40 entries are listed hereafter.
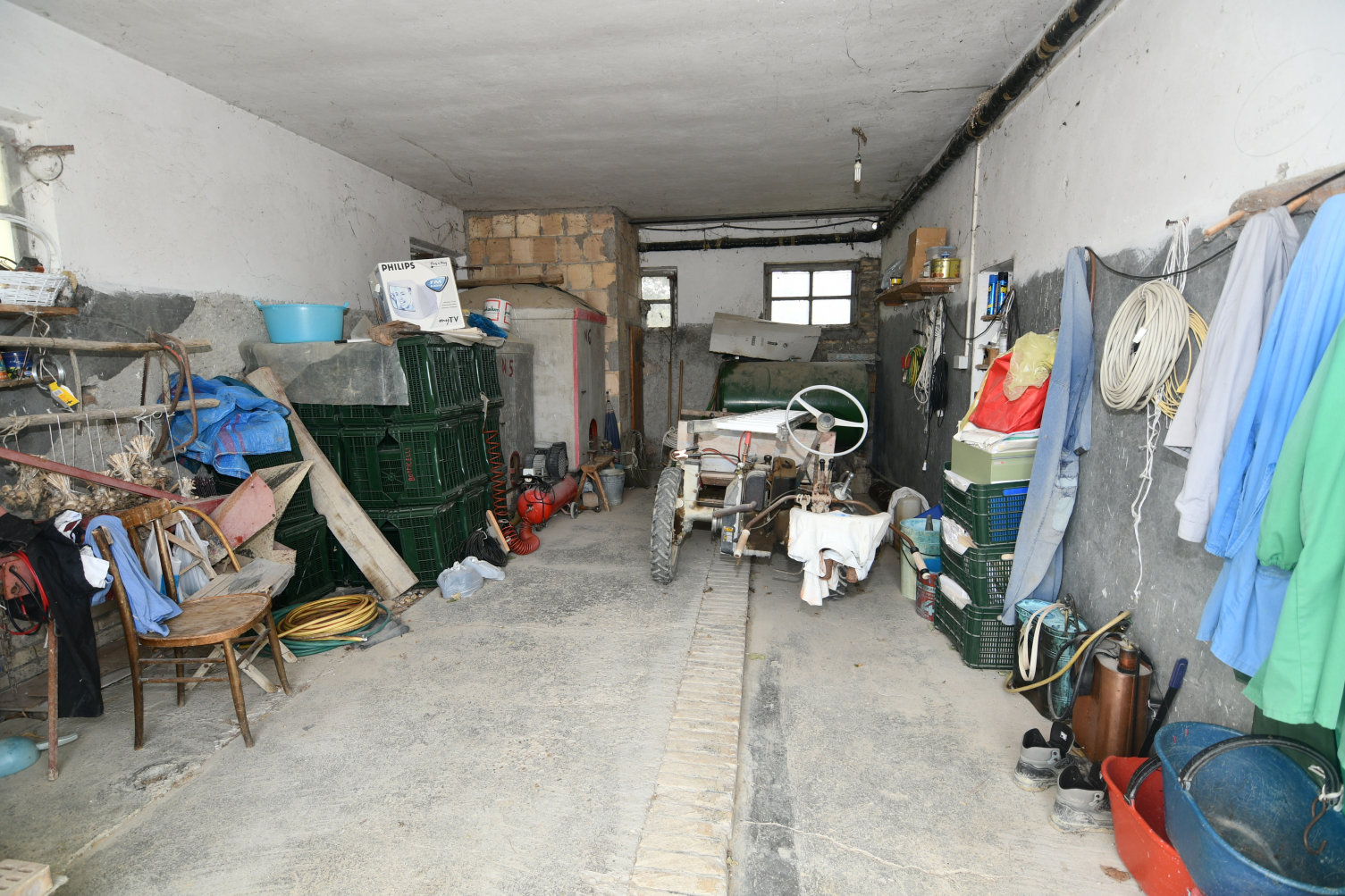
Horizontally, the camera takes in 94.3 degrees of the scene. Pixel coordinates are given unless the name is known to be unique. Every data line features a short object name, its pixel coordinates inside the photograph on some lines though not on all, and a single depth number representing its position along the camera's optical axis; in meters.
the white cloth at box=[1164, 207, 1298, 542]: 1.79
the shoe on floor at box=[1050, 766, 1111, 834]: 2.08
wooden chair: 2.45
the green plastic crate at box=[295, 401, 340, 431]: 4.20
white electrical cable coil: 2.24
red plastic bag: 3.05
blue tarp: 3.56
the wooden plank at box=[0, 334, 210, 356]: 2.74
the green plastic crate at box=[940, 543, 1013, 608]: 3.09
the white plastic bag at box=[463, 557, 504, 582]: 4.34
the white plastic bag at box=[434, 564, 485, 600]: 4.11
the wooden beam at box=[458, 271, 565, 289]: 7.14
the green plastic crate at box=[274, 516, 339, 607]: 3.81
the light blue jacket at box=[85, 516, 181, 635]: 2.46
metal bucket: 6.64
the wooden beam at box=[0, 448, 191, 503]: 2.51
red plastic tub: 1.74
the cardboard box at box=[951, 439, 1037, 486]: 3.08
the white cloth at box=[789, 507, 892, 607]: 3.35
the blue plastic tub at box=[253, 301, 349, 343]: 4.20
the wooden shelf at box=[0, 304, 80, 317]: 2.73
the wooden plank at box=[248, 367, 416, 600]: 4.08
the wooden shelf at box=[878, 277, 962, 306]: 4.83
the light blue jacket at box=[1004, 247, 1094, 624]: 2.83
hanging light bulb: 4.78
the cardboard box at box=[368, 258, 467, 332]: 4.37
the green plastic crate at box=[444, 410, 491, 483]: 4.56
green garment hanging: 1.47
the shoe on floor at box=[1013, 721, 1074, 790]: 2.29
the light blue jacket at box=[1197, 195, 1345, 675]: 1.60
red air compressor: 5.52
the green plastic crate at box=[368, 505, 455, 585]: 4.25
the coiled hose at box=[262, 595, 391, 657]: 3.39
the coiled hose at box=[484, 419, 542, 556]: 5.02
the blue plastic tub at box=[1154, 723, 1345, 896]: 1.54
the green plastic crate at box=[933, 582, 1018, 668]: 3.13
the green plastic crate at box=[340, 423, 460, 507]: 4.20
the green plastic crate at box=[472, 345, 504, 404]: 4.99
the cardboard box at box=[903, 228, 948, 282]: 5.06
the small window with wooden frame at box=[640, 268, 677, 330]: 8.72
